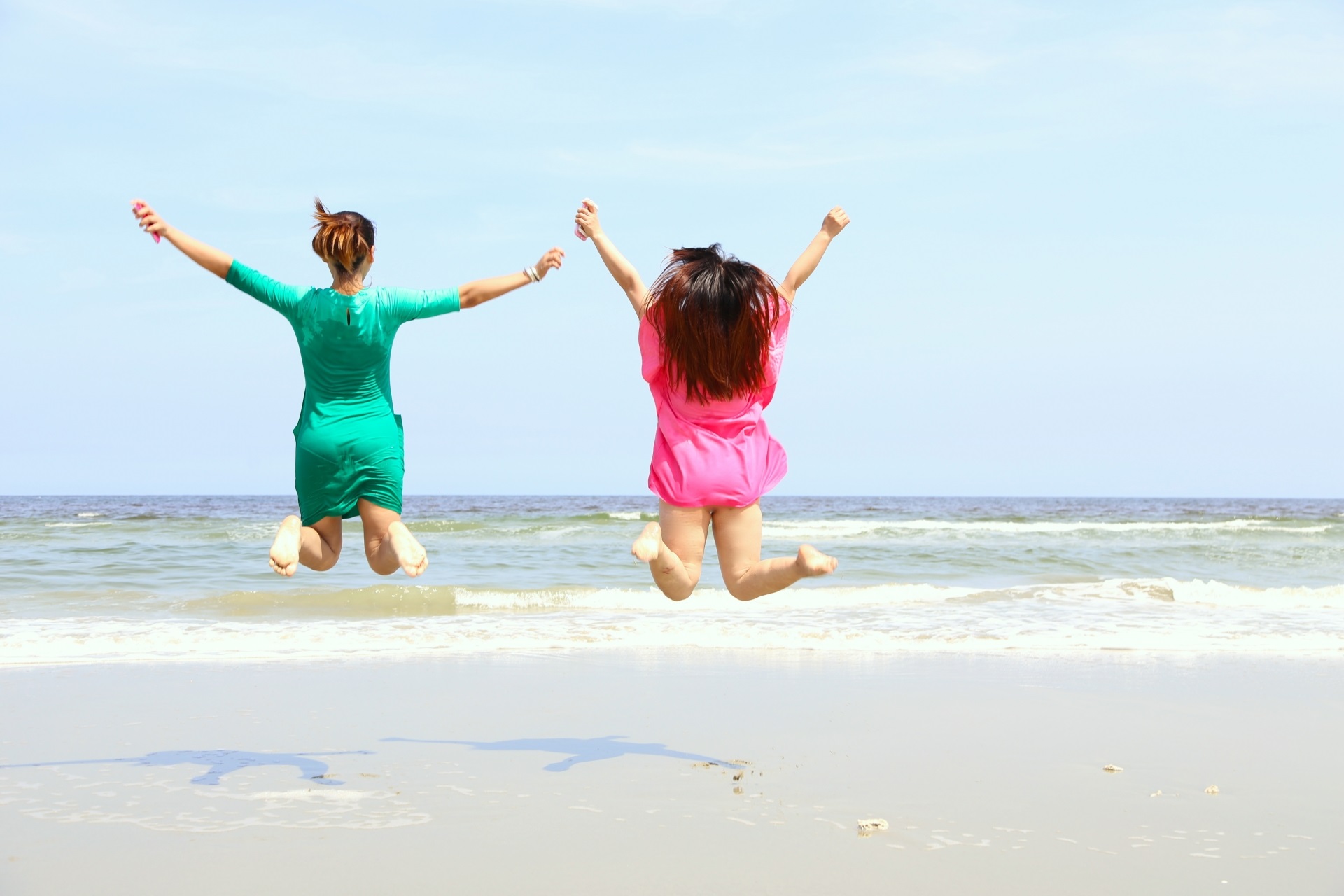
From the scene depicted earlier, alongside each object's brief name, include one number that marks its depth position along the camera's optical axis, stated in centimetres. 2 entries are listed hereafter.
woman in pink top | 479
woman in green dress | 496
